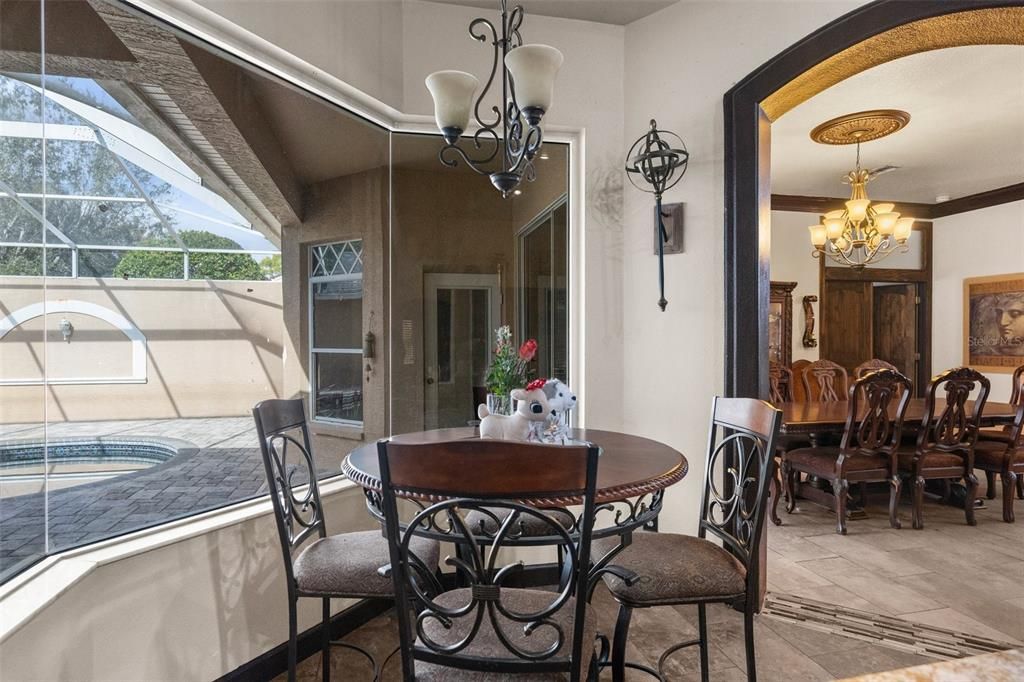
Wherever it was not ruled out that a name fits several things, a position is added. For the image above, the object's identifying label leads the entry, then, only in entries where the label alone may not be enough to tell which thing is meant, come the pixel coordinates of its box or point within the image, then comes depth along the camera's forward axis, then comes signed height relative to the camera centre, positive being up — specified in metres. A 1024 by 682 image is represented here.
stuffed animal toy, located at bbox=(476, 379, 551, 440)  1.68 -0.26
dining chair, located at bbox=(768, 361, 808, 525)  3.76 -0.58
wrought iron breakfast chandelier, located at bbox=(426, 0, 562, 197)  1.62 +0.73
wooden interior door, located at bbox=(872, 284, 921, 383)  6.83 +0.06
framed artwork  5.84 +0.08
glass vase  1.99 -0.26
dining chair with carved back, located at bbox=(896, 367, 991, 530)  3.62 -0.79
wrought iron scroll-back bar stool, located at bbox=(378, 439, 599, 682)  1.13 -0.48
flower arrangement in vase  1.92 -0.13
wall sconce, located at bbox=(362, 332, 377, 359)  2.70 -0.05
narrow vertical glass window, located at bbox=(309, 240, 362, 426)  2.52 +0.01
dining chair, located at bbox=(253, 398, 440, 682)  1.66 -0.70
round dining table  1.45 -0.40
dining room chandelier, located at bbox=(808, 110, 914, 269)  4.08 +1.02
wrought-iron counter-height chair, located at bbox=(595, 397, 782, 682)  1.59 -0.70
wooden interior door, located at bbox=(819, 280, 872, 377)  6.60 +0.09
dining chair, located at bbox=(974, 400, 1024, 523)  3.79 -0.90
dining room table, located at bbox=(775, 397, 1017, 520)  3.68 -0.62
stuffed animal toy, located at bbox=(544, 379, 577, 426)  1.73 -0.20
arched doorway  2.21 +0.80
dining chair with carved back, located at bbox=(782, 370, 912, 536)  3.45 -0.77
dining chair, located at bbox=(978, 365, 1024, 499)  4.28 -0.82
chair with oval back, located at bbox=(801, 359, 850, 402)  5.08 -0.47
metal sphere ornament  2.57 +0.80
